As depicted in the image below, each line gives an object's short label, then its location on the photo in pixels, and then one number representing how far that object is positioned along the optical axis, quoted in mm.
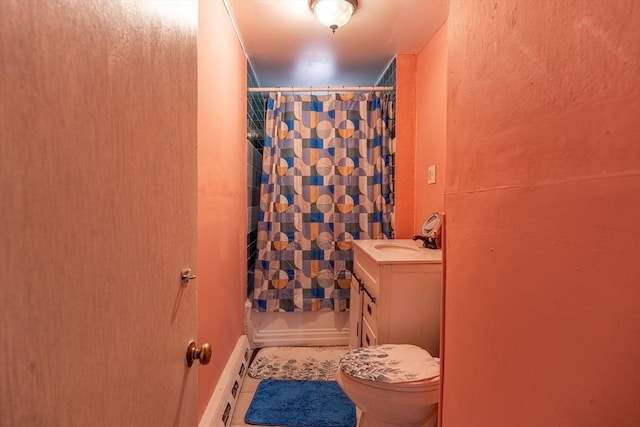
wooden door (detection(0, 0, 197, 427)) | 289
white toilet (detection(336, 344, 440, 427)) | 1105
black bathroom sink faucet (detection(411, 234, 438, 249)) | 1851
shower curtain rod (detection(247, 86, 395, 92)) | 2339
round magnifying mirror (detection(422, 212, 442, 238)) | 1873
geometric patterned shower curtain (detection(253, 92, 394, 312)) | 2350
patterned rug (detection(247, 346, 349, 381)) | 2020
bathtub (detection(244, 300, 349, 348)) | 2426
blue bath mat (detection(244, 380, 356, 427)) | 1597
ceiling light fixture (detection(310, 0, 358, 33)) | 1609
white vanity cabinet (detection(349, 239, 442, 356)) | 1442
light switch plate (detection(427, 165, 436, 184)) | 1988
